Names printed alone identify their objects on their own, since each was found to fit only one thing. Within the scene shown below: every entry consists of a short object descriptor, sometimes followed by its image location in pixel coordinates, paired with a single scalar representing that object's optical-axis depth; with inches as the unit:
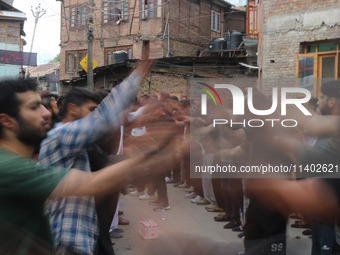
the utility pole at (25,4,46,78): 1244.4
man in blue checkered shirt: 88.4
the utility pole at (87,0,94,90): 670.5
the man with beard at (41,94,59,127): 196.5
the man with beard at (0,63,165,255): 59.3
